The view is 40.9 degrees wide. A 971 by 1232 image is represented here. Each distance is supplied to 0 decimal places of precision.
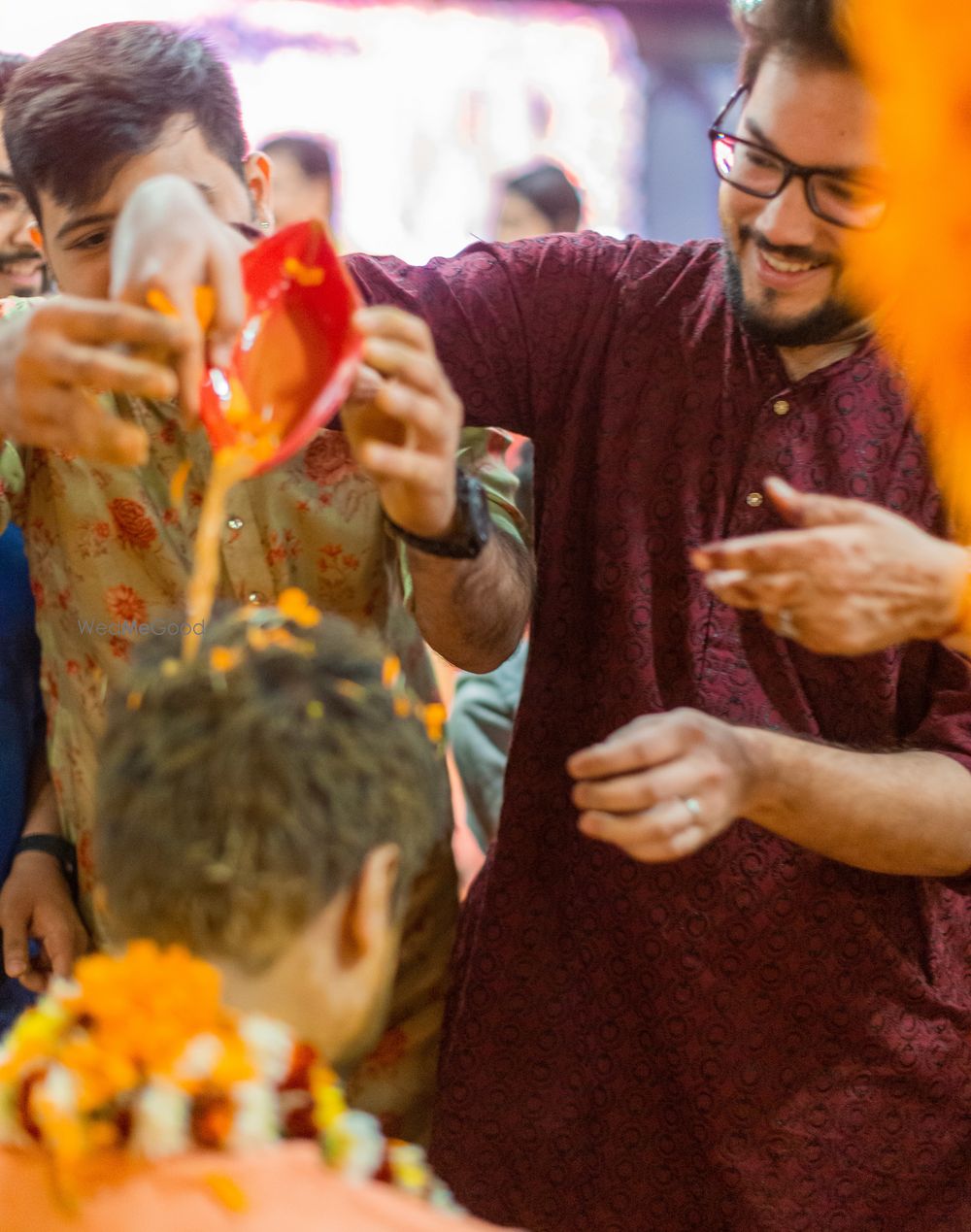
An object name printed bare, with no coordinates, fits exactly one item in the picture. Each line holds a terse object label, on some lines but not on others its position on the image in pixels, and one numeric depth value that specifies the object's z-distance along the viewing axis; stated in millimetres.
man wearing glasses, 1552
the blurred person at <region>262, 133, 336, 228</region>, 4340
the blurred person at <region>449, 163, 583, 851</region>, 2963
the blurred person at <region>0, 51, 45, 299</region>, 2107
